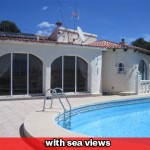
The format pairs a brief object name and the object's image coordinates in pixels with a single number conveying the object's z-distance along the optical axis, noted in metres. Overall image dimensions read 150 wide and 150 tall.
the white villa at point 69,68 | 11.25
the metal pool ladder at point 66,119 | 7.62
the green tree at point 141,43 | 29.44
